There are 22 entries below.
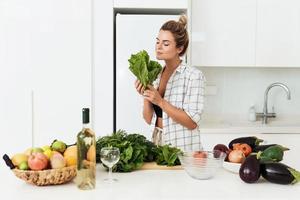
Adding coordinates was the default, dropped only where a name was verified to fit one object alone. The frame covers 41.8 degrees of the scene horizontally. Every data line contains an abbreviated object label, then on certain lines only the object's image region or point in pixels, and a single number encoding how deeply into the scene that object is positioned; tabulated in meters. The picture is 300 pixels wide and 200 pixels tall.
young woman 2.14
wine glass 1.54
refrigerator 2.93
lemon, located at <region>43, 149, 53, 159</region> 1.54
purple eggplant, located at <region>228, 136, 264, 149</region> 1.88
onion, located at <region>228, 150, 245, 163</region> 1.75
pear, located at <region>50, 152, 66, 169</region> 1.50
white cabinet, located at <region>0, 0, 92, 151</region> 2.88
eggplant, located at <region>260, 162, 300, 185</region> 1.54
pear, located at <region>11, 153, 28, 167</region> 1.51
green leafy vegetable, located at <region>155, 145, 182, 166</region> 1.83
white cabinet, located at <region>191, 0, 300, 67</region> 3.30
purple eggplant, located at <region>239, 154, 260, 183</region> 1.55
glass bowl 1.61
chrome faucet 3.54
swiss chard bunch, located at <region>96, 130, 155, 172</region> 1.74
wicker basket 1.47
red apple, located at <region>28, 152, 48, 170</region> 1.48
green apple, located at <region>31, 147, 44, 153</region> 1.56
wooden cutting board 1.82
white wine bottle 1.47
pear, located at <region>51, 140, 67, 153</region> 1.62
